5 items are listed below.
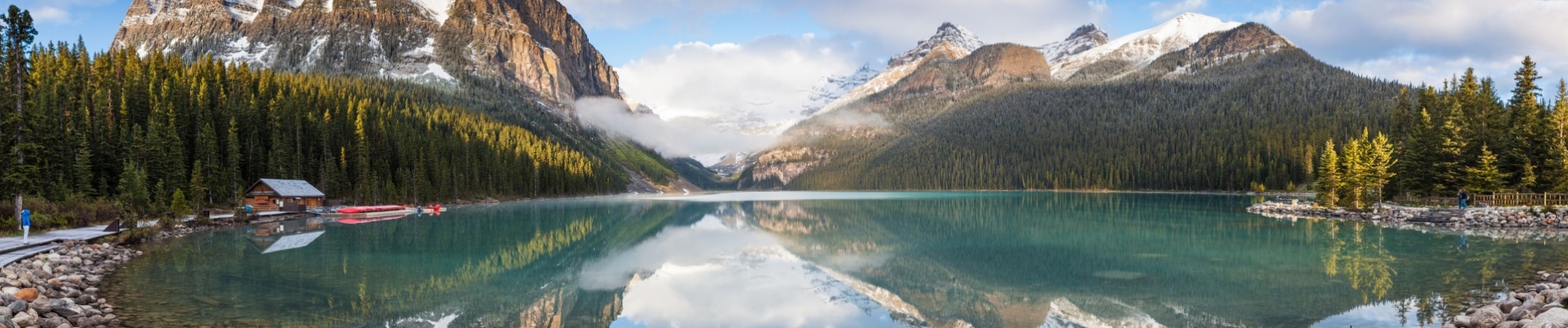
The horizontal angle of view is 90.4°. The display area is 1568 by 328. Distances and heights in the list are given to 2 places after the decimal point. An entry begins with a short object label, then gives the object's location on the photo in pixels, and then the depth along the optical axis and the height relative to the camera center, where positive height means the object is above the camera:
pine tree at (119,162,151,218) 41.56 -1.25
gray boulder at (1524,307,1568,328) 11.67 -2.13
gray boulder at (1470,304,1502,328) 13.80 -2.48
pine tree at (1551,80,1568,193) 46.31 +2.14
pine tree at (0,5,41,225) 30.97 +4.25
